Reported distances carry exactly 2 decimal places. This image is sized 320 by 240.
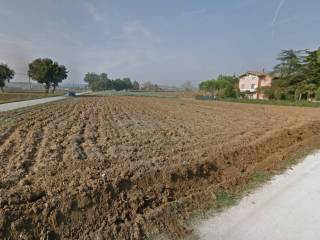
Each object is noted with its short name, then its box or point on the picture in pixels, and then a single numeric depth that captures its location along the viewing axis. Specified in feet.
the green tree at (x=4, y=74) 152.05
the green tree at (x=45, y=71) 148.66
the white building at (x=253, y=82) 176.76
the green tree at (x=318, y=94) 117.79
